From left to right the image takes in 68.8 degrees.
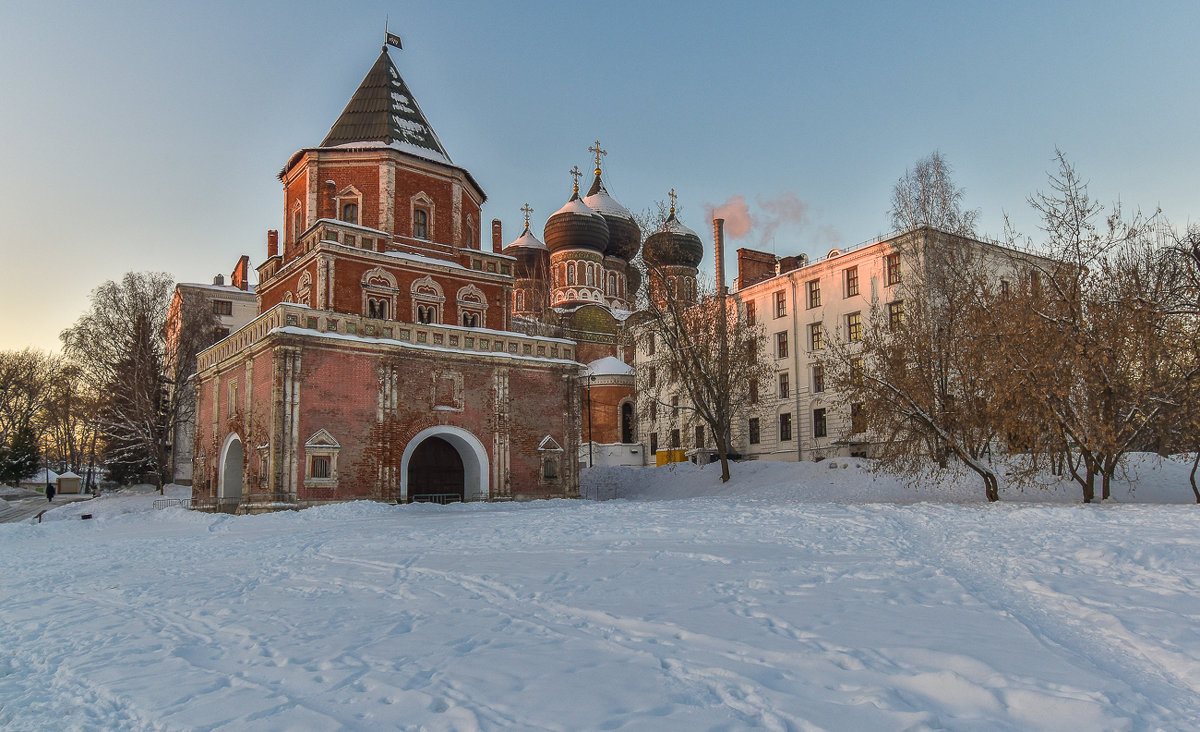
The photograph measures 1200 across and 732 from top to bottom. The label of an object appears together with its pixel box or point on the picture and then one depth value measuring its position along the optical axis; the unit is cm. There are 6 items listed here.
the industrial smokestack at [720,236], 3494
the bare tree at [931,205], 2770
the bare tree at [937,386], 1794
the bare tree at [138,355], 3772
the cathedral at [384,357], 2292
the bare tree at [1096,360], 1590
